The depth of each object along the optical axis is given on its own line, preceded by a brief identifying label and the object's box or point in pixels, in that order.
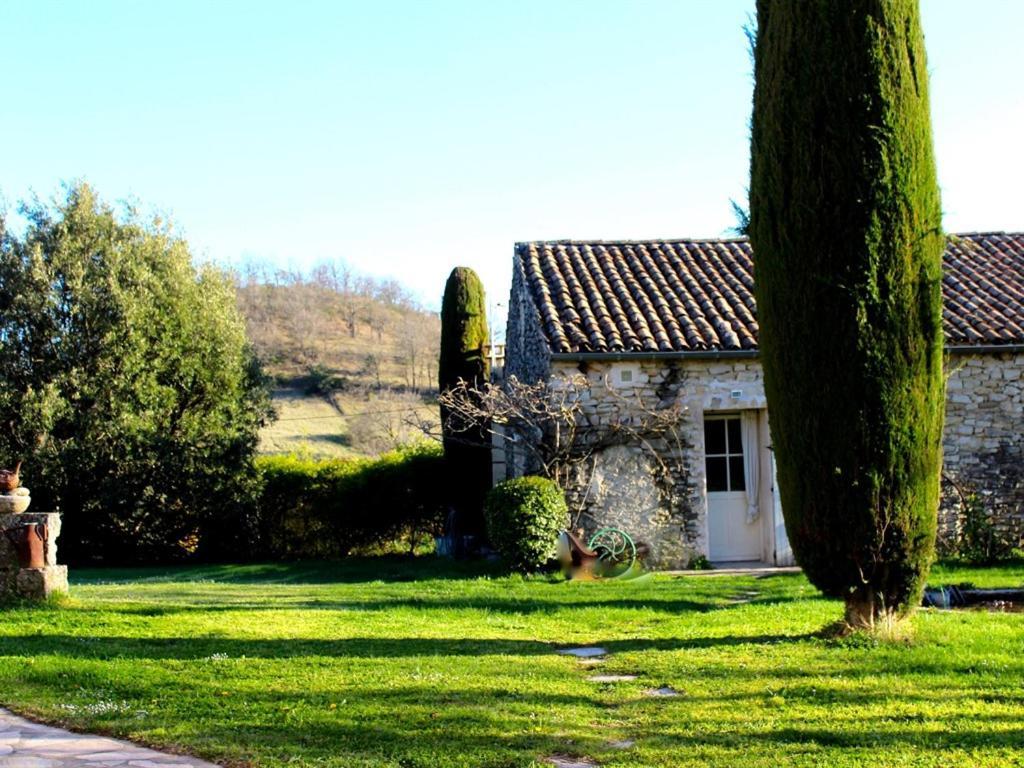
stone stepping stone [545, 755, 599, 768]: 4.65
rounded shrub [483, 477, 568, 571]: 12.84
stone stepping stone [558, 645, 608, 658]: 7.57
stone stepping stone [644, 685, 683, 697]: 6.11
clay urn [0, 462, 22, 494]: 9.66
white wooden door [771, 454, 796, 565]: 14.16
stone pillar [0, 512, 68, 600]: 9.38
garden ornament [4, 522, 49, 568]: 9.34
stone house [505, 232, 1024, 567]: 13.86
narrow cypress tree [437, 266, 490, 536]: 18.78
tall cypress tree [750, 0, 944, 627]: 7.21
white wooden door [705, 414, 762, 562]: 14.52
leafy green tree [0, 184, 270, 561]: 19.09
